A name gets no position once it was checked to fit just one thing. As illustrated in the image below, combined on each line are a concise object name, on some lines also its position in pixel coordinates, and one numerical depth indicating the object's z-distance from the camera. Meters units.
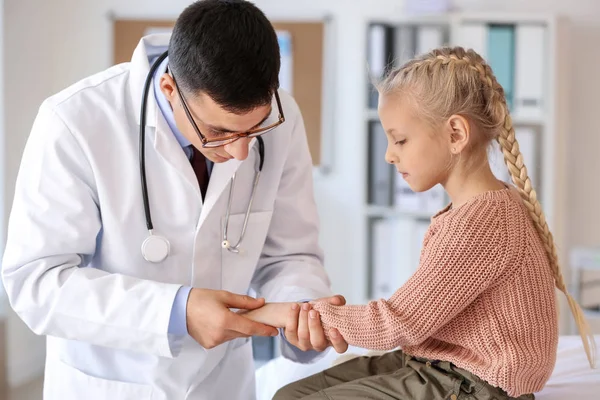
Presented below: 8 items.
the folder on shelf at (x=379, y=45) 3.34
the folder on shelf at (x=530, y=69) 3.28
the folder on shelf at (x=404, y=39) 3.33
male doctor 1.31
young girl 1.28
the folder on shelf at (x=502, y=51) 3.29
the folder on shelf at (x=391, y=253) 3.45
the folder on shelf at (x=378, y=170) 3.39
